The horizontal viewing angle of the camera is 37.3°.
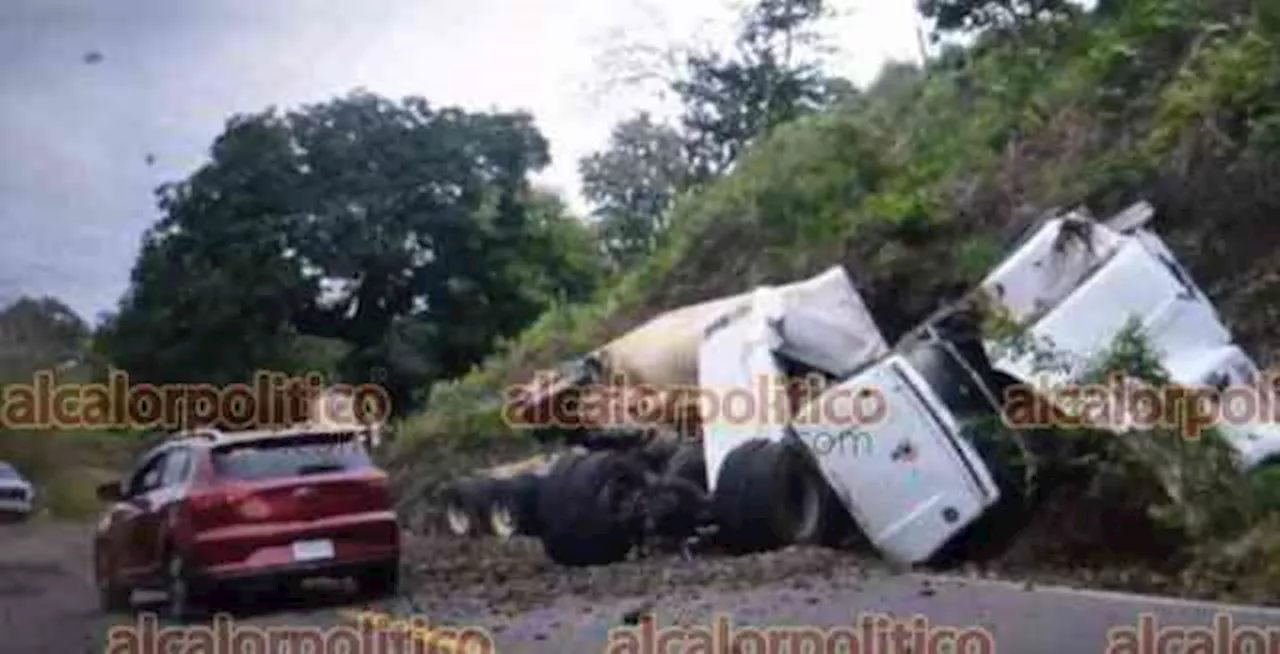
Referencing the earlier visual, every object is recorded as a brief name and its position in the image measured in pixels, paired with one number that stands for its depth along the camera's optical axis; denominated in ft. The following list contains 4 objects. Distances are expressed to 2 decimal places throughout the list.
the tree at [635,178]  129.90
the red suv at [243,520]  40.29
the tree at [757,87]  125.29
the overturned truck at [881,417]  40.16
